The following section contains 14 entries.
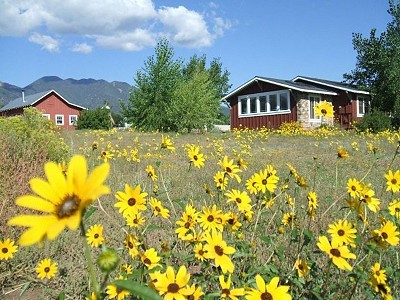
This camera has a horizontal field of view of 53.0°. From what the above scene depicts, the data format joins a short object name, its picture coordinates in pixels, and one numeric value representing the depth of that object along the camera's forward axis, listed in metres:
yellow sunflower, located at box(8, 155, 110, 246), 0.75
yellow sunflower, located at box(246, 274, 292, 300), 1.32
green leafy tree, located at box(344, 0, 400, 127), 28.38
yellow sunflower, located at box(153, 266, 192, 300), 1.25
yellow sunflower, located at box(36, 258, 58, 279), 2.28
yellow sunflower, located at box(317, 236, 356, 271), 1.51
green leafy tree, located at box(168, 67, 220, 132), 27.70
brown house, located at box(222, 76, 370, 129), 25.77
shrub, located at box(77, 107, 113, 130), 39.28
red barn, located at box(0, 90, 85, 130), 46.50
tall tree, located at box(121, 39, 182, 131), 30.64
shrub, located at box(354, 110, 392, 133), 22.23
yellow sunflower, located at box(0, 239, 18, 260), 2.41
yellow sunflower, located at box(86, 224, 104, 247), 2.21
